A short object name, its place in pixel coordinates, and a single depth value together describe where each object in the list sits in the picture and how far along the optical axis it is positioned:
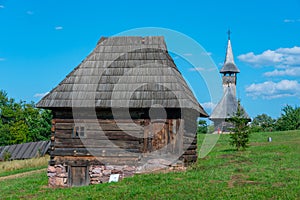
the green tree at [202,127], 57.53
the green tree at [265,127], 50.22
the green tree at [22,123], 40.09
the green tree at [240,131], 22.69
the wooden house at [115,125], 15.69
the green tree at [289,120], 47.03
